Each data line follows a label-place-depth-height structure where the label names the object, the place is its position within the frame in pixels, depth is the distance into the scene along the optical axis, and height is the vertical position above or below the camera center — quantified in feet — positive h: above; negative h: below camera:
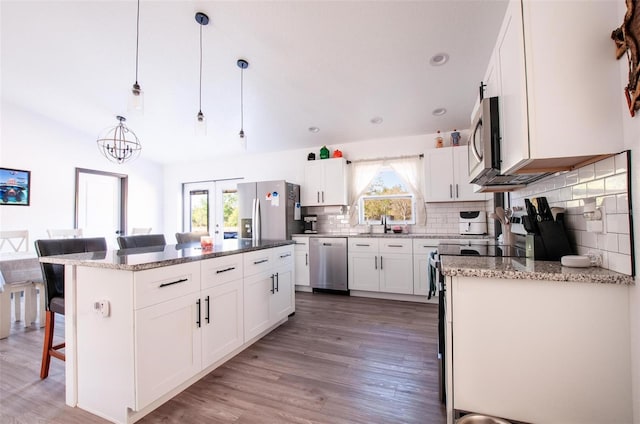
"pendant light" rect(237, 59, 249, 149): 9.58 +5.41
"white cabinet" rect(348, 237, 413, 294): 12.38 -2.28
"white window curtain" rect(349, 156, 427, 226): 13.82 +2.08
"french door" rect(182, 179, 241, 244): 18.94 +0.74
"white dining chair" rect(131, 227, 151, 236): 15.98 -0.71
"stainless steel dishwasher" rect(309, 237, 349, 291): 13.55 -2.33
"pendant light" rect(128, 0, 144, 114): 6.78 +2.98
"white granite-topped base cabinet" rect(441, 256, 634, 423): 3.69 -1.85
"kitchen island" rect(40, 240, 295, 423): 4.94 -2.14
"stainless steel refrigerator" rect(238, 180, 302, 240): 14.40 +0.40
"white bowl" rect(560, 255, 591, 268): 4.10 -0.72
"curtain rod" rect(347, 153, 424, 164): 13.75 +3.04
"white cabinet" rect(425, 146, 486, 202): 12.34 +1.80
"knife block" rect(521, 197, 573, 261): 4.75 -0.32
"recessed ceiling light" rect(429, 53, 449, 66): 8.79 +5.12
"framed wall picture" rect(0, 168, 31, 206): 12.75 +1.60
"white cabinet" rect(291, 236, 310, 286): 14.40 -2.33
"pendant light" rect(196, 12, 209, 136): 7.96 +2.99
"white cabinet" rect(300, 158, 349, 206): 14.60 +1.88
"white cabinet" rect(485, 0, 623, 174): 3.69 +1.80
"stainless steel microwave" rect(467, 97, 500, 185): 5.10 +1.52
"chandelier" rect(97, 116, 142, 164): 9.94 +2.52
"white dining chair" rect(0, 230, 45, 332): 8.89 -2.46
